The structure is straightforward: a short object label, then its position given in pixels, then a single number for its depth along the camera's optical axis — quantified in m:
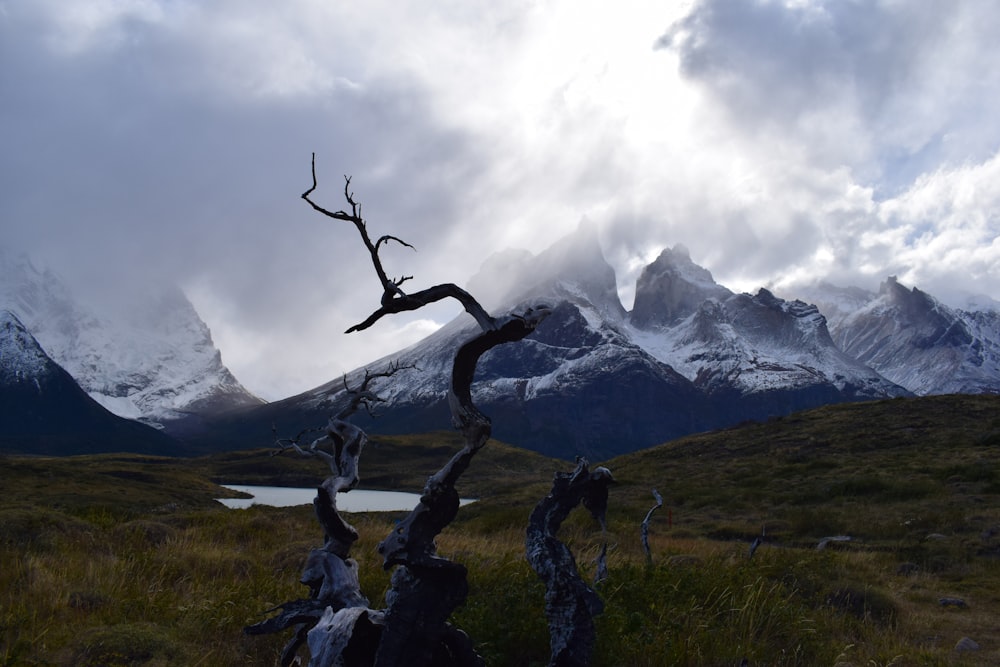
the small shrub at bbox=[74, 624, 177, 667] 6.31
